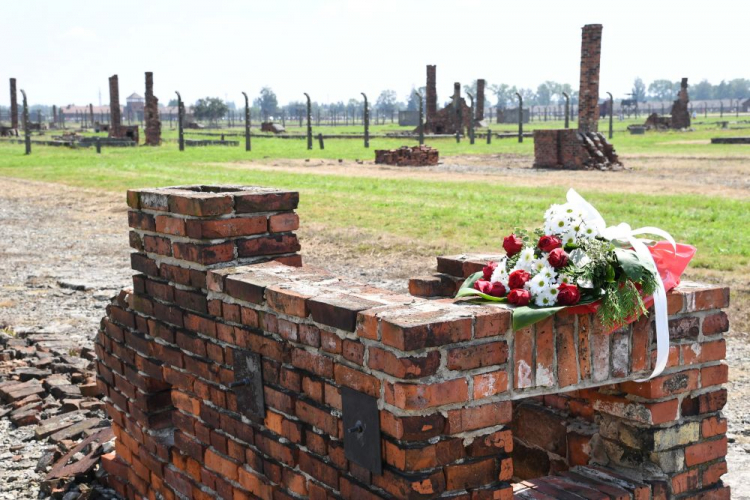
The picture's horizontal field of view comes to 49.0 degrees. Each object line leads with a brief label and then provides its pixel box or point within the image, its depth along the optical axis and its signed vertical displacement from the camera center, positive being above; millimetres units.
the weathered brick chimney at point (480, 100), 52650 +2486
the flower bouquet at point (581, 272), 2531 -432
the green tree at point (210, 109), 83688 +3104
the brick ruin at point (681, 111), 50938 +1556
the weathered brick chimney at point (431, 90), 47688 +2773
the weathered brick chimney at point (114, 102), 42188 +1946
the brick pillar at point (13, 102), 43469 +2162
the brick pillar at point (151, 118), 40562 +1076
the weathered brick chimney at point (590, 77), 28062 +2051
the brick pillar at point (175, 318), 3363 -779
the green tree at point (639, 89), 194225 +11146
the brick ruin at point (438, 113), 47875 +1465
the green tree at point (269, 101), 154488 +7134
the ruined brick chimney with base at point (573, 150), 24531 -398
